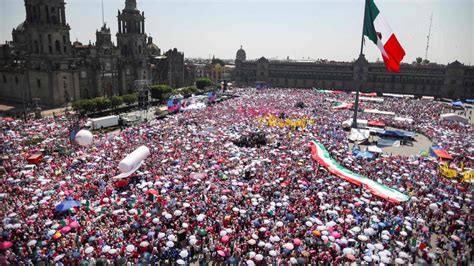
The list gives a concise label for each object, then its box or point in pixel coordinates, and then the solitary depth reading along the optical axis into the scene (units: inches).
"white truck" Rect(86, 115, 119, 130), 1748.5
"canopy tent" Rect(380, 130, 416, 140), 1677.8
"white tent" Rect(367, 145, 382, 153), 1337.4
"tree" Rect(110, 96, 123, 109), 2269.9
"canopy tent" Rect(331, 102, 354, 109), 2520.2
